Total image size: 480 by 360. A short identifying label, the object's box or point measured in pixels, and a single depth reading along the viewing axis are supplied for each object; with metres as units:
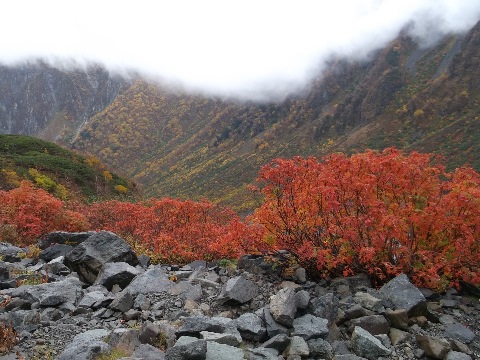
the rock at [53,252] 12.18
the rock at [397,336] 7.35
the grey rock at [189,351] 5.77
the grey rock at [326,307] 7.78
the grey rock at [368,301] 8.03
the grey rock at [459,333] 7.53
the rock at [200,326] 6.73
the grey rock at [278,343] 6.68
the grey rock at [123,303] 8.16
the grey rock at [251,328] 7.07
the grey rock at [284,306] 7.33
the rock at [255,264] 10.47
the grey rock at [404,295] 8.00
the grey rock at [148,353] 5.91
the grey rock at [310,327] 7.11
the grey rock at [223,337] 6.50
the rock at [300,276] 9.74
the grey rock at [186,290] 8.93
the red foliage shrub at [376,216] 9.10
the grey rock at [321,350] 6.74
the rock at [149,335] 6.64
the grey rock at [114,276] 9.79
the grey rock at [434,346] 6.91
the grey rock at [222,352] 5.98
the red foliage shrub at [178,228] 11.24
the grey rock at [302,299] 7.89
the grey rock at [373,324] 7.55
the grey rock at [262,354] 6.31
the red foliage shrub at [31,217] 16.66
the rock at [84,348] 5.93
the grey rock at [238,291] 8.48
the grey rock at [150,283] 9.16
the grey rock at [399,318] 7.73
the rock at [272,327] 7.18
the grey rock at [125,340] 6.34
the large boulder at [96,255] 10.65
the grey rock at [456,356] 6.79
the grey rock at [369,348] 6.86
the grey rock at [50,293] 8.31
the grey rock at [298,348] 6.61
